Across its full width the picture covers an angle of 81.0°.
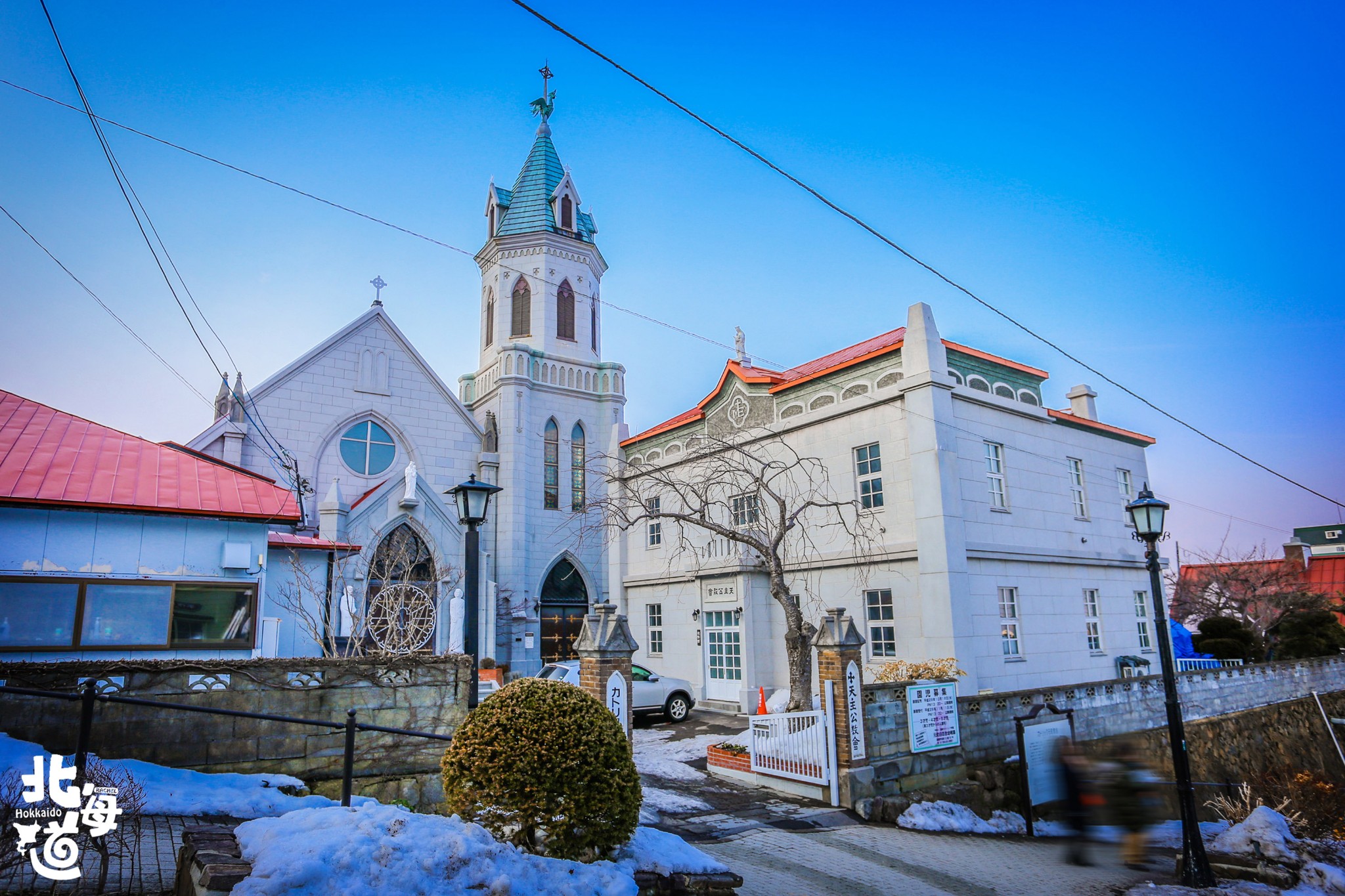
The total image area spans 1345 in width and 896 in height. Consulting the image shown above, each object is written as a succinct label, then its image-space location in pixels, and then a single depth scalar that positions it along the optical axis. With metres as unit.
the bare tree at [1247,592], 33.00
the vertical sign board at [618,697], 10.61
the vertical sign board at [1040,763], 12.05
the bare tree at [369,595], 15.73
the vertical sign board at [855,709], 11.20
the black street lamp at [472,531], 9.30
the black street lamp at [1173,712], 8.87
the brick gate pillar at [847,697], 11.05
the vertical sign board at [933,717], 12.08
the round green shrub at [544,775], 5.77
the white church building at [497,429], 23.28
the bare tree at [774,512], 13.64
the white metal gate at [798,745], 11.24
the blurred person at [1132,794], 8.02
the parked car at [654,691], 17.69
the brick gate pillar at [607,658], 10.64
